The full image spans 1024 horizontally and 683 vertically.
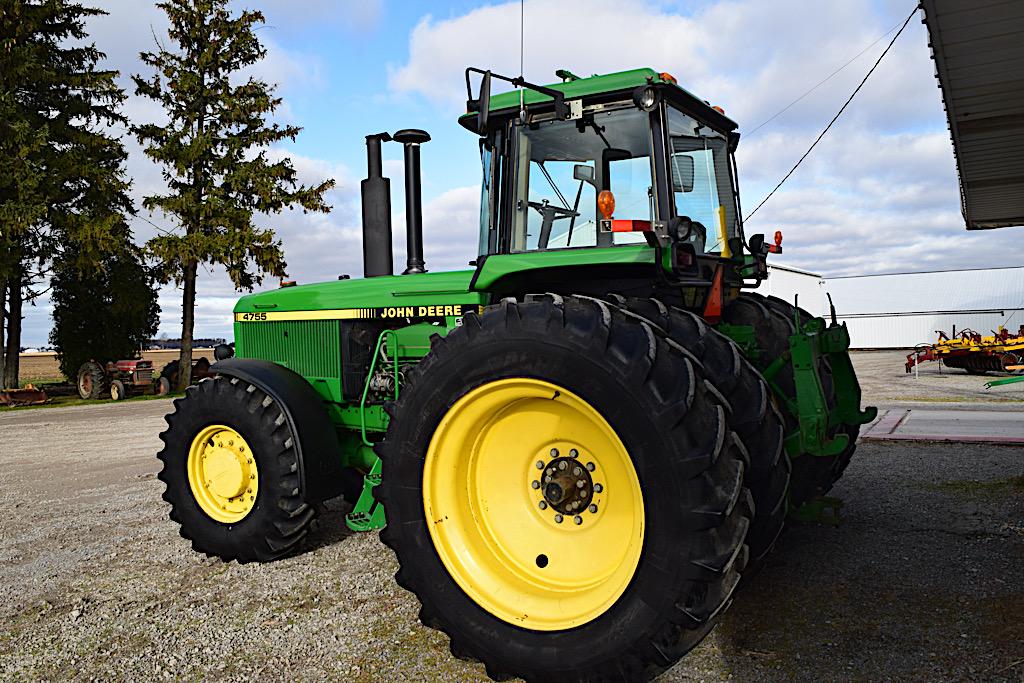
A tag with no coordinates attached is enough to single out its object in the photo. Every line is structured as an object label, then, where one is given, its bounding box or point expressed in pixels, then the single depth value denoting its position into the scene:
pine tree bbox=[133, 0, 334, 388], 21.27
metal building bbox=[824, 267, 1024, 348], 44.84
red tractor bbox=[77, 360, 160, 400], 20.77
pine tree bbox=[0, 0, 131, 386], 19.27
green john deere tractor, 2.70
